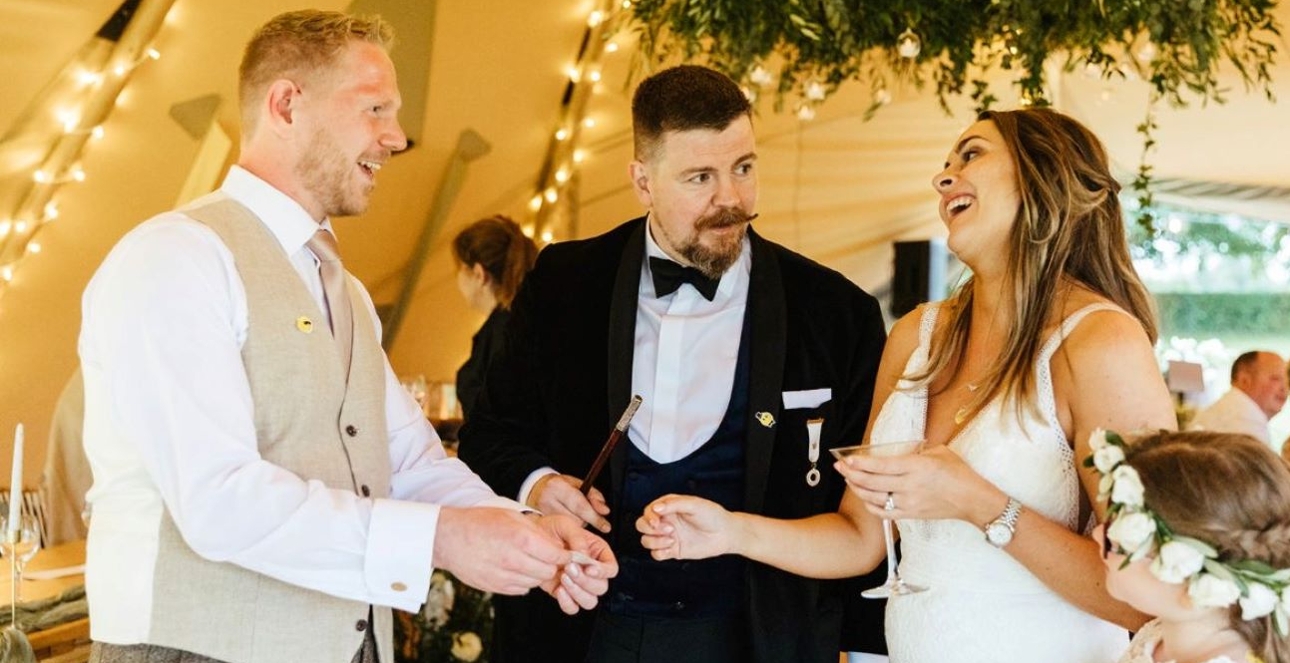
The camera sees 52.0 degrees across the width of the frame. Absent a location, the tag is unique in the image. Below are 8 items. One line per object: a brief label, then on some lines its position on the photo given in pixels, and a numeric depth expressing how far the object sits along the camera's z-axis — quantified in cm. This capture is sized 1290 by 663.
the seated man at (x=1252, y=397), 729
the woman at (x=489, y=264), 546
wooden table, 303
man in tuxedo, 262
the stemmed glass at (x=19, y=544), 261
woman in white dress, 208
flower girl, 176
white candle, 223
